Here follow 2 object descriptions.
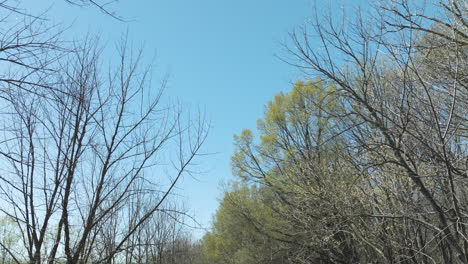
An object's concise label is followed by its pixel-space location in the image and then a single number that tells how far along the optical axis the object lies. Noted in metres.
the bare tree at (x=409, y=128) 4.20
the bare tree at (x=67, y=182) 3.94
